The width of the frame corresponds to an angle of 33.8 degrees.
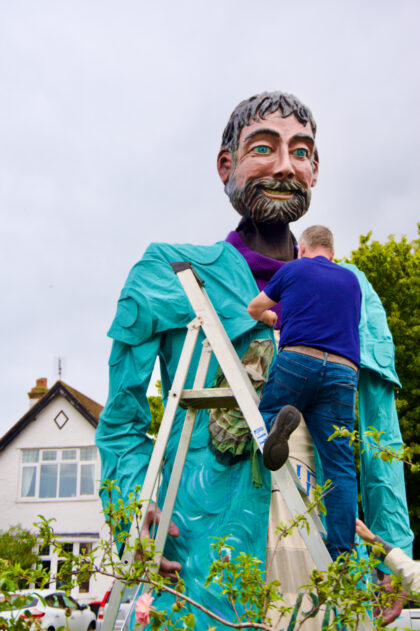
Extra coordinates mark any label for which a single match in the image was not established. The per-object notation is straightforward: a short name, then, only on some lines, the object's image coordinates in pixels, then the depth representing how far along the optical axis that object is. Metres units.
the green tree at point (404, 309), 12.52
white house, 22.25
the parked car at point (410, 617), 10.27
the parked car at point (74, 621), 15.07
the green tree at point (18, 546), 19.06
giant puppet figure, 3.09
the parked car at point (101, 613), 14.14
